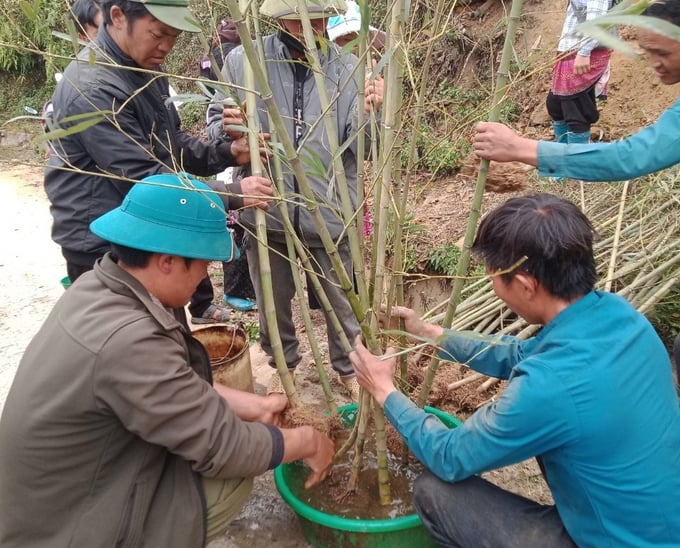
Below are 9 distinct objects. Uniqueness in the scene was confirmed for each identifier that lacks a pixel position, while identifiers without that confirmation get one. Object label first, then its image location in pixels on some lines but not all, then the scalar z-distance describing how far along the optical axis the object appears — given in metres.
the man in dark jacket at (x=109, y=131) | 2.05
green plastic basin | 1.77
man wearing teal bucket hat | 1.43
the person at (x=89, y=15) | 3.32
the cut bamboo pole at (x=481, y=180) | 1.39
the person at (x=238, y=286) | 4.23
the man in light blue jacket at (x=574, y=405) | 1.37
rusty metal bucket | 2.57
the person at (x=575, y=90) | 4.07
